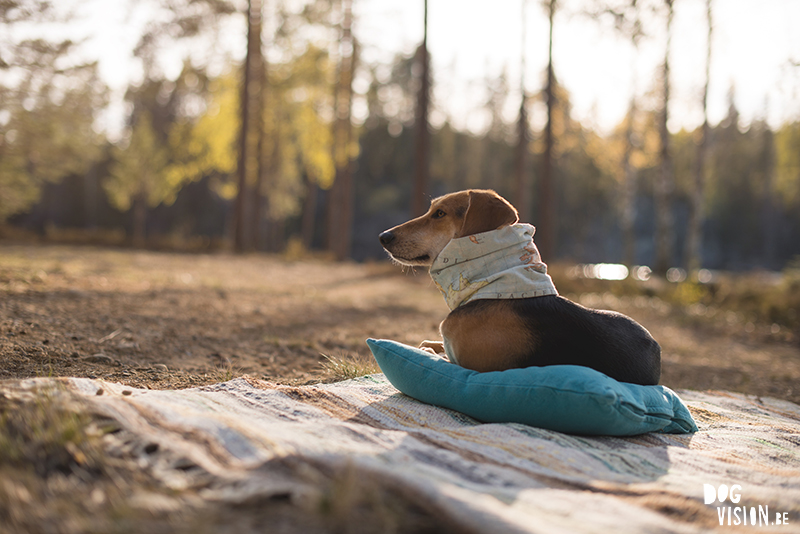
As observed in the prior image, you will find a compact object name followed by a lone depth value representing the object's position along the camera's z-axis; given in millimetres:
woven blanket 1687
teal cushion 2701
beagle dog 3066
